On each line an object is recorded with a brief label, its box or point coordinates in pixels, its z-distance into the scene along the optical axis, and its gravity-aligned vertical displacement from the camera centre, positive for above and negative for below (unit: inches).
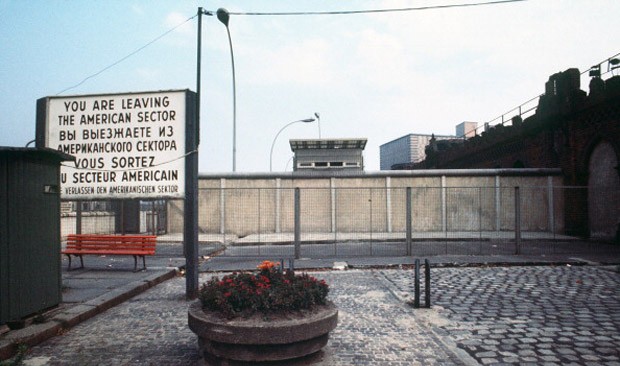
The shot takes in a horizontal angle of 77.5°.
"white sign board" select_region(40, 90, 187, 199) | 293.9 +44.7
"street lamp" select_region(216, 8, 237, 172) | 760.0 +176.6
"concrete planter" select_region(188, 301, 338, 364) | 154.0 -55.7
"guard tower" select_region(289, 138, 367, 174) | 872.9 +96.2
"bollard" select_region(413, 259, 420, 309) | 260.7 -61.1
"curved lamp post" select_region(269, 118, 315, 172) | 1122.4 +226.1
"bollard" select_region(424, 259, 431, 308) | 257.3 -62.3
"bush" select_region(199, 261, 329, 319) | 165.3 -42.1
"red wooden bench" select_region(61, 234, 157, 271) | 398.9 -47.9
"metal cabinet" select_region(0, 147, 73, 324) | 203.2 -17.5
